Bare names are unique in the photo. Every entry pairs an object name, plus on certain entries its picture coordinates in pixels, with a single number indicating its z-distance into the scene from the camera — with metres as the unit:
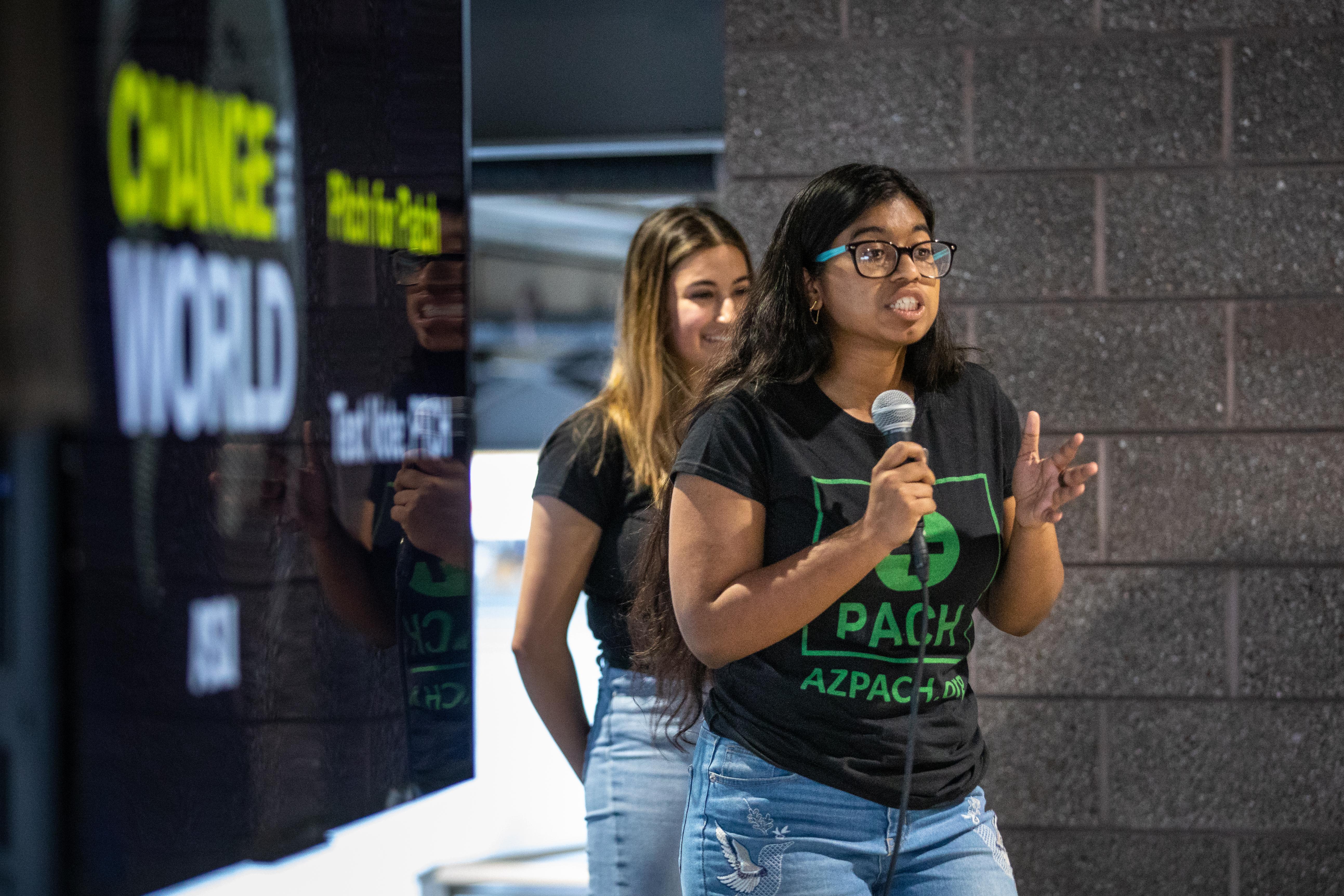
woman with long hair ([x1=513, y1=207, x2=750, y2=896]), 6.24
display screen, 4.12
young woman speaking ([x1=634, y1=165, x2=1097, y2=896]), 5.91
